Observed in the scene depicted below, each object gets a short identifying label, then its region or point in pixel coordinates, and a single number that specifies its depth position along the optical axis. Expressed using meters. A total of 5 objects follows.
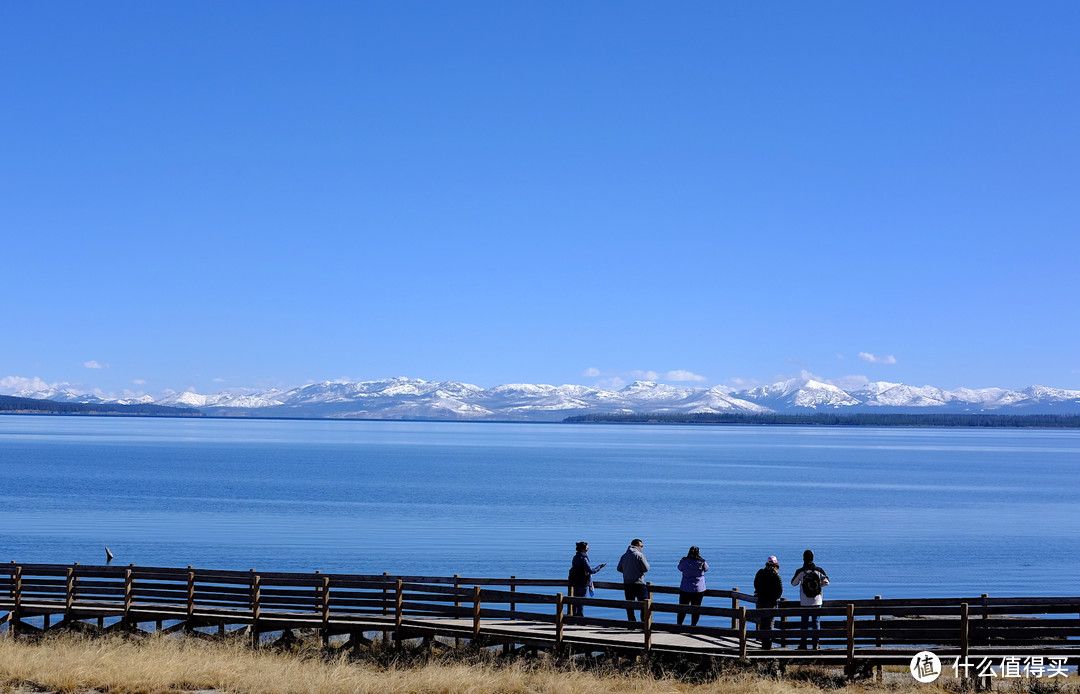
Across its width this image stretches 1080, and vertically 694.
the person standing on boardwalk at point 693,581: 21.55
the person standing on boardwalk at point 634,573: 21.61
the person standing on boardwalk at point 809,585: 19.86
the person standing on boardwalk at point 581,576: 22.05
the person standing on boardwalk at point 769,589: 20.34
